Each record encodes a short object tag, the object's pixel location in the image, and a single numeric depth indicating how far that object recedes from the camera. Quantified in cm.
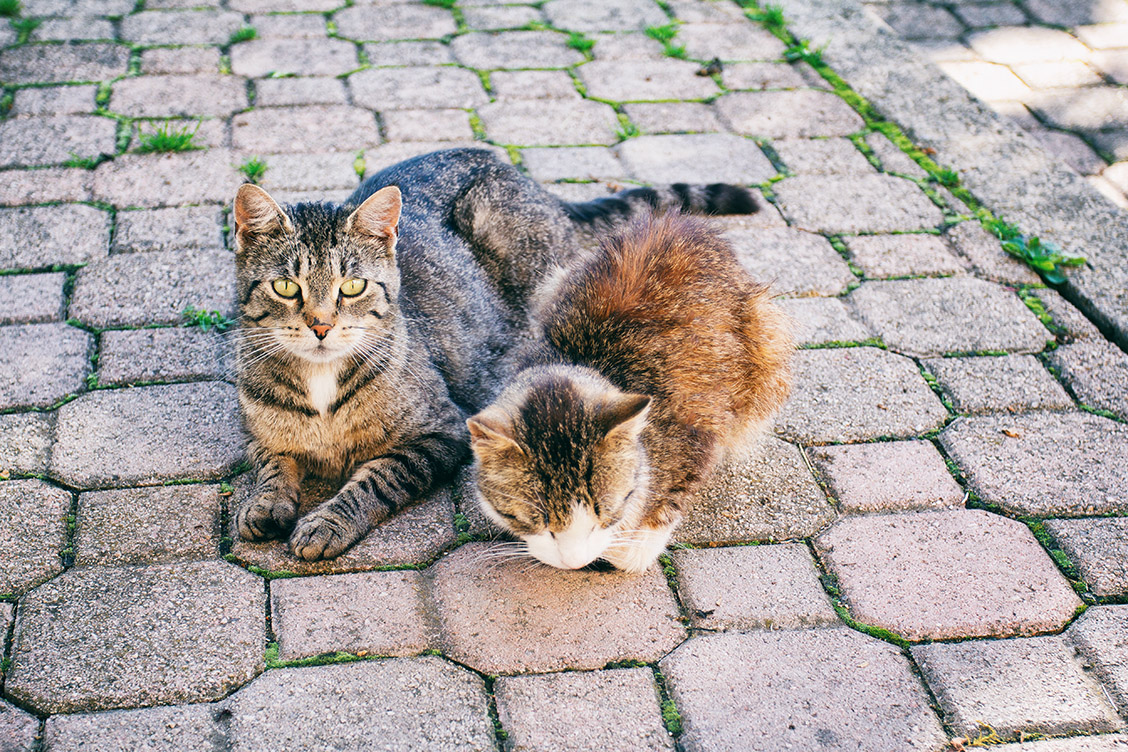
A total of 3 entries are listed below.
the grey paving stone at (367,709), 232
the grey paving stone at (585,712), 234
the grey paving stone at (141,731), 227
